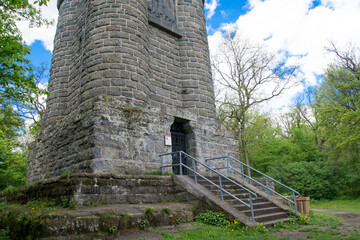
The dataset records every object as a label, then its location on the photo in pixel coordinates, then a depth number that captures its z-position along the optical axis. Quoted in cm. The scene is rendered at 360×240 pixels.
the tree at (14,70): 766
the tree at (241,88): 1961
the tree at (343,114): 1745
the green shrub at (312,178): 1800
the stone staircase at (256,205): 685
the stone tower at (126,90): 757
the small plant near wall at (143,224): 539
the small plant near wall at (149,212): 559
